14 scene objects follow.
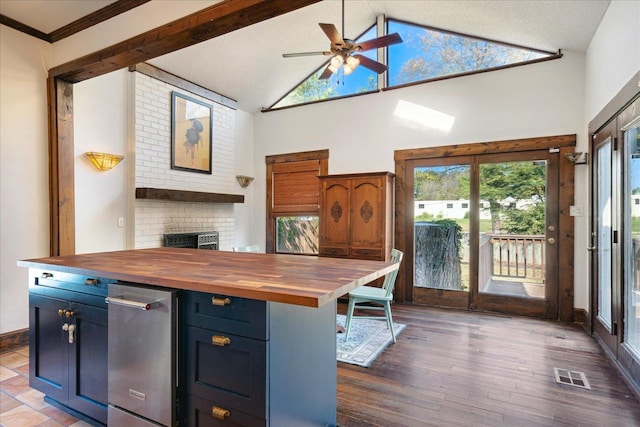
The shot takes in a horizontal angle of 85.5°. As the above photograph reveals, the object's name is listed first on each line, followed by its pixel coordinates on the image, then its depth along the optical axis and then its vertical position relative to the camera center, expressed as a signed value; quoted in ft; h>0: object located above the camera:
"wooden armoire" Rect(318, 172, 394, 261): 15.15 -0.10
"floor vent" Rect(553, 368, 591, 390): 8.29 -4.11
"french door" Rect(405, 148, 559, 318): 13.73 -0.82
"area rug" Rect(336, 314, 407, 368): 9.80 -4.09
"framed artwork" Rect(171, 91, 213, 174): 15.53 +3.76
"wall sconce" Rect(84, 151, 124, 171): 12.31 +1.97
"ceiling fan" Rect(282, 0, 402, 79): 10.14 +5.02
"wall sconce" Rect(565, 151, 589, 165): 12.55 +1.99
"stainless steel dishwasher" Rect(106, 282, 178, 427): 5.26 -2.27
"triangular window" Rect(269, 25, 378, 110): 16.92 +6.54
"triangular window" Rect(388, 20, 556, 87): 14.15 +6.85
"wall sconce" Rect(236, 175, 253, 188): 19.25 +1.86
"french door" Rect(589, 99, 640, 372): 8.33 -0.74
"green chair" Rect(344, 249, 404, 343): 10.50 -2.57
